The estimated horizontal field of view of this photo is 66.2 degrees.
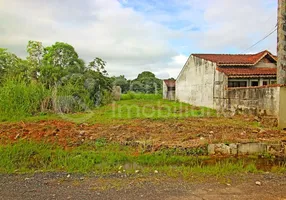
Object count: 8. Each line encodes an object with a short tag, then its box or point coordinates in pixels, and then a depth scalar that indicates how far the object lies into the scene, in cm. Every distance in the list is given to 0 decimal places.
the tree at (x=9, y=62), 2965
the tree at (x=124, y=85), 3510
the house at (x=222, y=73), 1466
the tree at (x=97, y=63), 1911
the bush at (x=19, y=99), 1029
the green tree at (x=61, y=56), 2704
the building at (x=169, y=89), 2883
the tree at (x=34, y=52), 3068
